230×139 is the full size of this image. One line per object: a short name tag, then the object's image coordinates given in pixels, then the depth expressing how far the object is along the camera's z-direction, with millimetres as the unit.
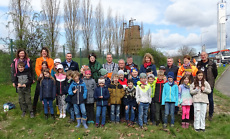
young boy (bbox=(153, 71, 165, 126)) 4488
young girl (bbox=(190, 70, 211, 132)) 4340
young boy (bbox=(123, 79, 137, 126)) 4512
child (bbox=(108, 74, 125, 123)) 4547
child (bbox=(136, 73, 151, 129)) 4430
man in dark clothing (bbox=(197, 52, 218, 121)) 4828
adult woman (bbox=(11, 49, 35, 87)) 4859
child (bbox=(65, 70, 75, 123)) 4667
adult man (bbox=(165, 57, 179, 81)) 5176
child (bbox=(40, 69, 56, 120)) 4695
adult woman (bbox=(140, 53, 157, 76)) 5164
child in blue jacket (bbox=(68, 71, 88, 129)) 4445
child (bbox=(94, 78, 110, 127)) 4444
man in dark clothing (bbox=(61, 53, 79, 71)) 5168
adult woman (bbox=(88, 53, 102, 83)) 5082
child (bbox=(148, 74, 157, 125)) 4582
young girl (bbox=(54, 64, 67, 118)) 4879
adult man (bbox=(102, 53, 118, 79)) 5160
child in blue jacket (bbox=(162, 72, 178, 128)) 4391
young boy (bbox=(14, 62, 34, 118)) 4786
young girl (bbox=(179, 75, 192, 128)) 4465
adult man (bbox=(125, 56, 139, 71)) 5389
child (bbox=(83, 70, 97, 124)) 4574
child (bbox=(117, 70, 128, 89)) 4695
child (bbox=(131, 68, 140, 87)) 4789
